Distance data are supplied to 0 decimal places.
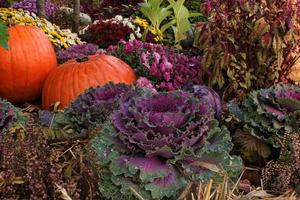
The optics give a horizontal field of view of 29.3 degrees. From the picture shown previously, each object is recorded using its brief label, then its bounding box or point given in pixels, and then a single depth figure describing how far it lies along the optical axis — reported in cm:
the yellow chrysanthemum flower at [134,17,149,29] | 551
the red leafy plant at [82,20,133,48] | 530
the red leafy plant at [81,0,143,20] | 737
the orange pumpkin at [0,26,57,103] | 367
